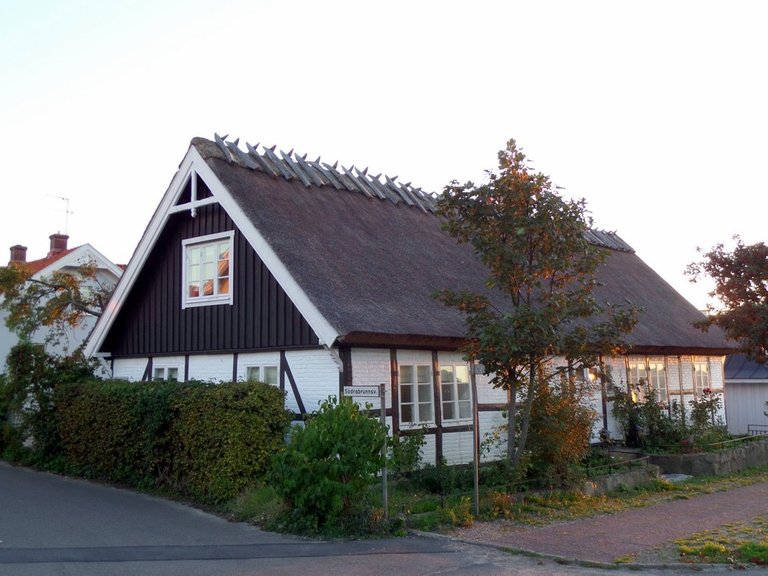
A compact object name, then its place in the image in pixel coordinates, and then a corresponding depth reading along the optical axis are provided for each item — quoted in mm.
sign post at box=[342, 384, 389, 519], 11250
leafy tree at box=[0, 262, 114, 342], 21906
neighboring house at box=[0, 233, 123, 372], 30495
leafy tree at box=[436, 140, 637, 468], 13188
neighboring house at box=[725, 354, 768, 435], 29797
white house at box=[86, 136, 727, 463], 14789
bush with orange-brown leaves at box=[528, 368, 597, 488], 13555
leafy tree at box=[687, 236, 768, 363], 19516
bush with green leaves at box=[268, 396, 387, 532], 11008
